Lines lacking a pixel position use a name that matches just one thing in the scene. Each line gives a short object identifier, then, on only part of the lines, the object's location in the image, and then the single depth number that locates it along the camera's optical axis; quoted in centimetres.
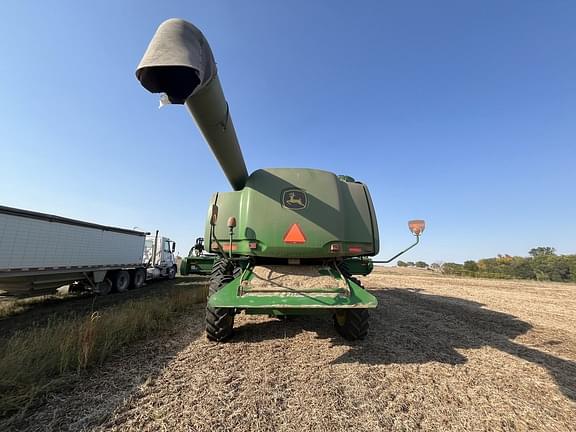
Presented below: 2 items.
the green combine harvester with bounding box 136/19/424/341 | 359
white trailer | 720
